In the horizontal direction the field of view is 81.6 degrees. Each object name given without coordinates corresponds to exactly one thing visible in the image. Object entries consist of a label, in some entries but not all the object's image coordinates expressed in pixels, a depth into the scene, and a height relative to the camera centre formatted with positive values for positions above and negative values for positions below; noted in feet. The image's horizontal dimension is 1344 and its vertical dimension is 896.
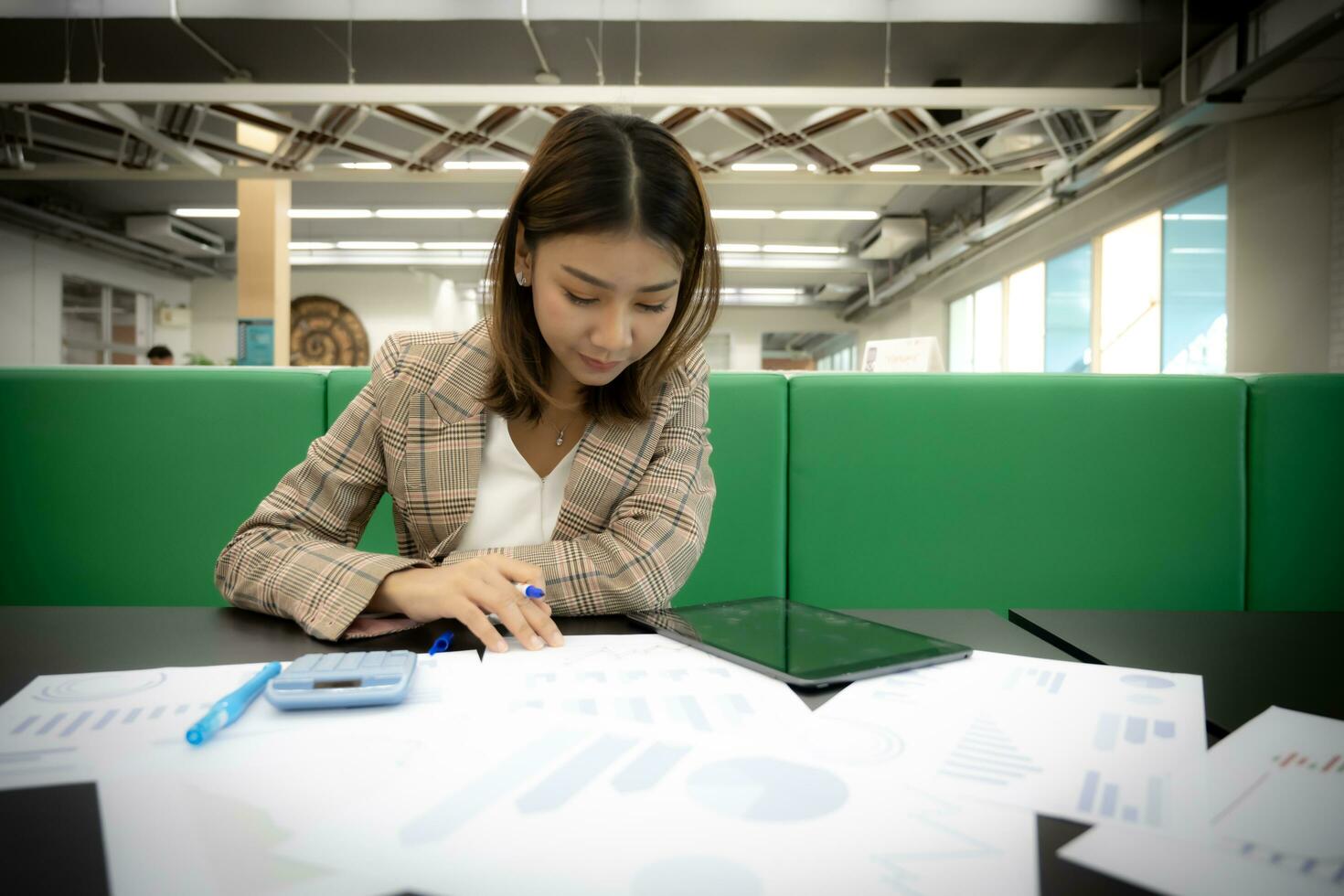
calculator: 1.65 -0.54
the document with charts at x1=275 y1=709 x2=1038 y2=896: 1.04 -0.58
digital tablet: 1.94 -0.56
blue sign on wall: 9.52 +1.13
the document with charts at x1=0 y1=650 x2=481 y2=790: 1.40 -0.59
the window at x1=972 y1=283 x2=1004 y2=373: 28.40 +4.43
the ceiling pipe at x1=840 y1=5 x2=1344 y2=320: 11.45 +6.18
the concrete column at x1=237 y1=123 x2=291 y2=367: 16.16 +3.85
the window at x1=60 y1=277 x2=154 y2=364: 32.37 +4.78
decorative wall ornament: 36.94 +4.99
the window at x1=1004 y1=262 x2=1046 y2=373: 24.93 +4.13
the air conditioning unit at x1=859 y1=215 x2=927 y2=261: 28.02 +7.65
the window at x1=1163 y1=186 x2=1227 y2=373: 16.70 +3.64
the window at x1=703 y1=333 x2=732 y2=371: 46.80 +5.55
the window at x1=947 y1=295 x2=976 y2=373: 31.94 +4.63
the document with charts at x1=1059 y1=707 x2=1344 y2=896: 1.06 -0.58
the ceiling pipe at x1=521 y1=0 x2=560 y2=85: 15.43 +7.25
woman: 2.52 -0.01
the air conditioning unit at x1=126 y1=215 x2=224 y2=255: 29.58 +7.77
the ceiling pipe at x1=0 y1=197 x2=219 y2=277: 26.50 +7.53
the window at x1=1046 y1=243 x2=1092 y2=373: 22.38 +4.00
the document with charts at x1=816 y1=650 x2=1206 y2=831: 1.30 -0.59
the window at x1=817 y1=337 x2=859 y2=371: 50.01 +6.17
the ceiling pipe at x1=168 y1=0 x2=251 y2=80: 12.53 +7.59
